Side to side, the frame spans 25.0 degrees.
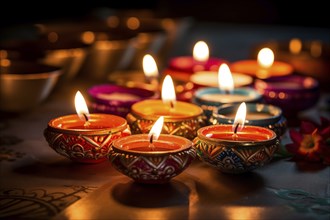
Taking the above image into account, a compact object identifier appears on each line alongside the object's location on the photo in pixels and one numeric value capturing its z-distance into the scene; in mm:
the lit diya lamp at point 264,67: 942
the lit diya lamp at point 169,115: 662
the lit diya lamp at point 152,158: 563
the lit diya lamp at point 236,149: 595
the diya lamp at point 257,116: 674
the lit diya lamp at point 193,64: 942
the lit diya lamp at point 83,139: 612
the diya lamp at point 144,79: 845
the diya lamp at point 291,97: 818
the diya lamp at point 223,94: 749
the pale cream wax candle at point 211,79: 863
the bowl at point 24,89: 766
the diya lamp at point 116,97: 733
